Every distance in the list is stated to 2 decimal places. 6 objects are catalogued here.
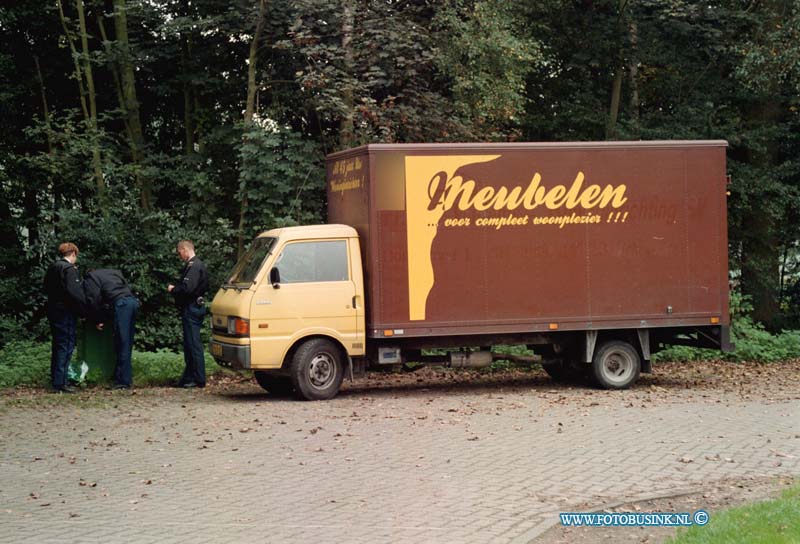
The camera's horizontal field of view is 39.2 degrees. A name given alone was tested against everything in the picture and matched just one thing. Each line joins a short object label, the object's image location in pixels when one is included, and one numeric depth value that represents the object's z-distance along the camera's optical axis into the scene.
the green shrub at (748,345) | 20.27
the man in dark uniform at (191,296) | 15.97
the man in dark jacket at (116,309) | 16.06
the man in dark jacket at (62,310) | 15.71
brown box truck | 14.62
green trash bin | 16.30
